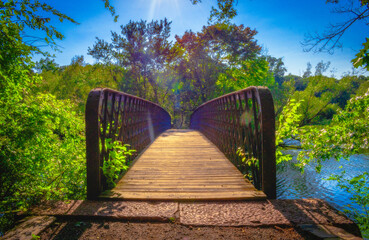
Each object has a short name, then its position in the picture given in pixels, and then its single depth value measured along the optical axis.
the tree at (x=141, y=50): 18.41
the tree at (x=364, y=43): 1.90
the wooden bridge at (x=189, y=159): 2.46
